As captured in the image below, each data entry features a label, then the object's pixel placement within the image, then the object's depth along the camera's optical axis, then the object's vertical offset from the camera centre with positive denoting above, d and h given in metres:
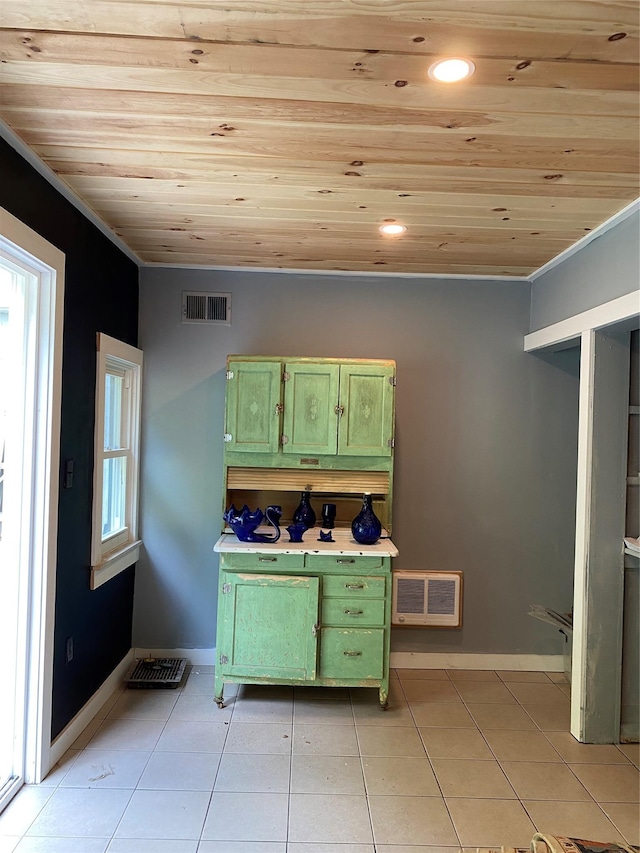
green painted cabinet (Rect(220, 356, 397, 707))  3.21 -0.65
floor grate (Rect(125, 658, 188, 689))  3.45 -1.53
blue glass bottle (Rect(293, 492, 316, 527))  3.60 -0.54
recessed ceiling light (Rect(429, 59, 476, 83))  1.61 +1.01
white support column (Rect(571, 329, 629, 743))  2.97 -0.54
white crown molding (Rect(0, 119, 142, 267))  2.12 +1.01
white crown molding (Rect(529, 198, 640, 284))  2.61 +1.01
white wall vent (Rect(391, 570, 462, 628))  3.84 -1.12
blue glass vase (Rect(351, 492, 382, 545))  3.33 -0.56
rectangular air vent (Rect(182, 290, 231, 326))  3.82 +0.76
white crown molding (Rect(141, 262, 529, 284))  3.82 +1.01
